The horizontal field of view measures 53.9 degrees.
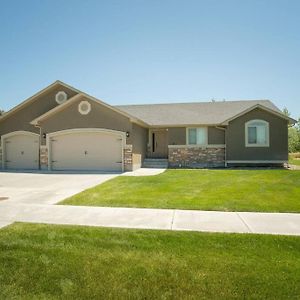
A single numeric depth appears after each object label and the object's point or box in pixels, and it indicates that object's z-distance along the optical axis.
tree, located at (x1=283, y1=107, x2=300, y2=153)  46.91
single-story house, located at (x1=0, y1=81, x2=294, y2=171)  18.80
